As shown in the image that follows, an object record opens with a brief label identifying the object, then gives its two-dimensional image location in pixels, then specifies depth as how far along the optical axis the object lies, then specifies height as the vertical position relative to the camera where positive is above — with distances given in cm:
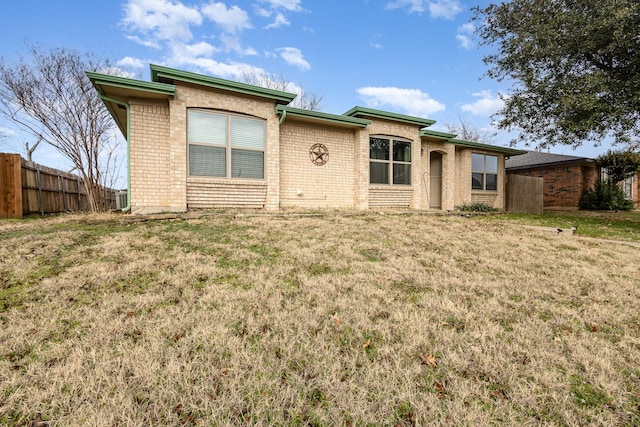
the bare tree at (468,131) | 2988 +799
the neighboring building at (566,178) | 1598 +172
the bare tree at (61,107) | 898 +325
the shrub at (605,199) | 1531 +48
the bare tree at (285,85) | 2052 +901
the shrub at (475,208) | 1208 -2
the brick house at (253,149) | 739 +183
